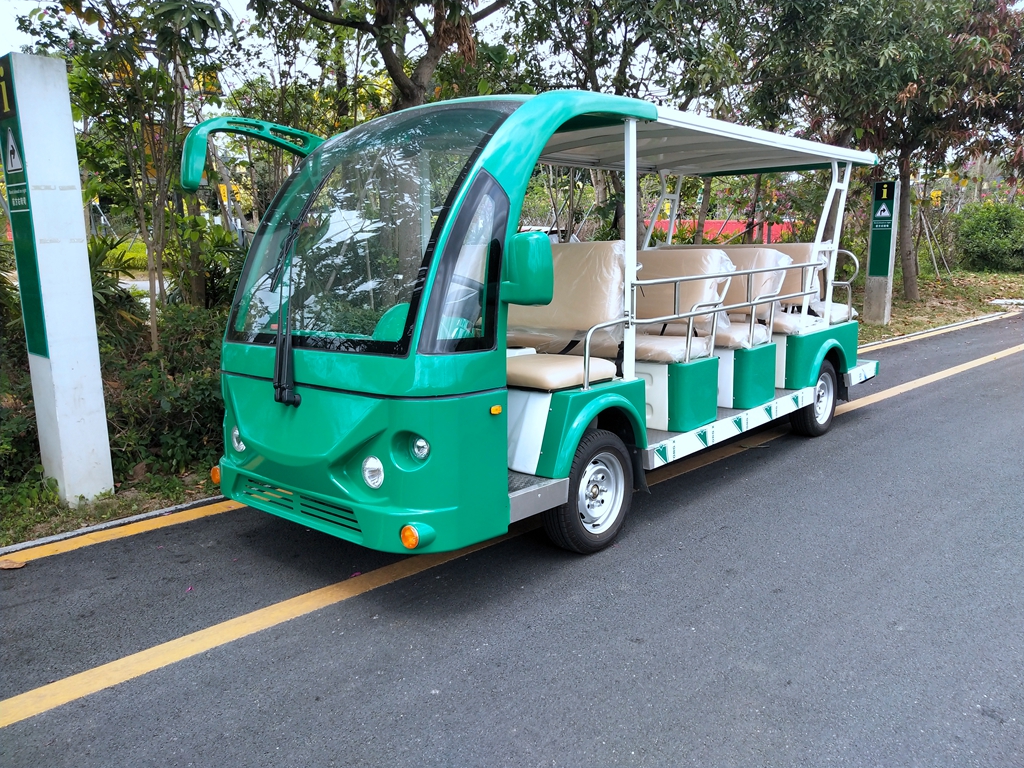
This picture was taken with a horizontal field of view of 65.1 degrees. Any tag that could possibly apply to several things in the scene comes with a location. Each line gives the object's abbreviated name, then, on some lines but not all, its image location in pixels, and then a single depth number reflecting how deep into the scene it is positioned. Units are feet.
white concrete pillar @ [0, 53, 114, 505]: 14.34
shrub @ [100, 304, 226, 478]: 17.57
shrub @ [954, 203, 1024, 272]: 66.64
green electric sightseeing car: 10.92
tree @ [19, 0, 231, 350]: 19.51
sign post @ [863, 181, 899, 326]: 40.50
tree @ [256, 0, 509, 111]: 22.65
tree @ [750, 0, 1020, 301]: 30.32
